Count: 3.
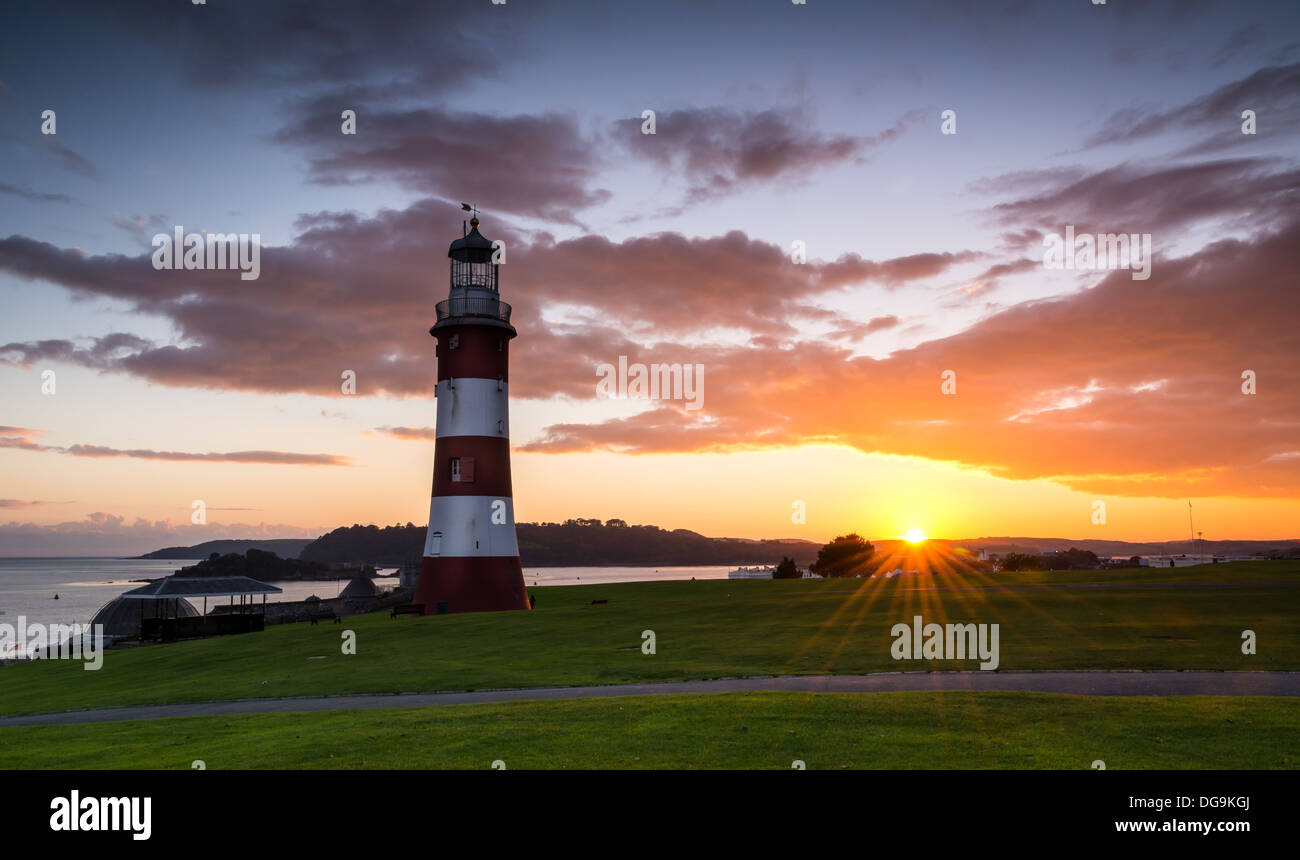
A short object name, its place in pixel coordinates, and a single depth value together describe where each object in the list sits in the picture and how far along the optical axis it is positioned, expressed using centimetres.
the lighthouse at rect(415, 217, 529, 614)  4169
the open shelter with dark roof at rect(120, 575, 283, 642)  4375
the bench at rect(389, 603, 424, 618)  4184
